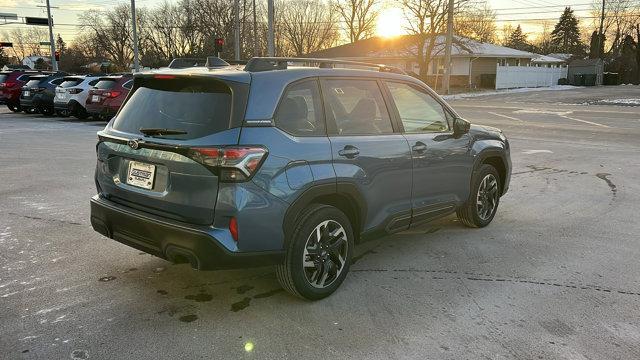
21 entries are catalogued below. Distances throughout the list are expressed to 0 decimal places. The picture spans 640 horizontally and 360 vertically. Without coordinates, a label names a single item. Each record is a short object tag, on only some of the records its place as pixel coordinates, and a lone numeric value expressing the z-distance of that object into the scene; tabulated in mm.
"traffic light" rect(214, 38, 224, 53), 24000
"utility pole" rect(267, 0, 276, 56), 22641
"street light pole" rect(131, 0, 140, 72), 31631
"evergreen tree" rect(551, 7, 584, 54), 94812
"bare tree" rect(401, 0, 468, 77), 40531
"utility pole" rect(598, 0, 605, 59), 64250
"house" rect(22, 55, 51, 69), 74406
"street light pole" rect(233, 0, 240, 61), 31578
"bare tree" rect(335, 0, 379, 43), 65438
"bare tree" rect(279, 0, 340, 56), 72438
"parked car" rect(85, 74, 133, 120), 16438
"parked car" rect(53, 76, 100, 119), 18078
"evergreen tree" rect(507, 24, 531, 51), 98812
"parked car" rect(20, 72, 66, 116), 20016
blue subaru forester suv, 3285
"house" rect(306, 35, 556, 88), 47281
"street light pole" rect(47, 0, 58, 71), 42291
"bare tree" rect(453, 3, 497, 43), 45084
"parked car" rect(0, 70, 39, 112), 22188
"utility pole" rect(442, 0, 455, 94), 33438
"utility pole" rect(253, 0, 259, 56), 38406
